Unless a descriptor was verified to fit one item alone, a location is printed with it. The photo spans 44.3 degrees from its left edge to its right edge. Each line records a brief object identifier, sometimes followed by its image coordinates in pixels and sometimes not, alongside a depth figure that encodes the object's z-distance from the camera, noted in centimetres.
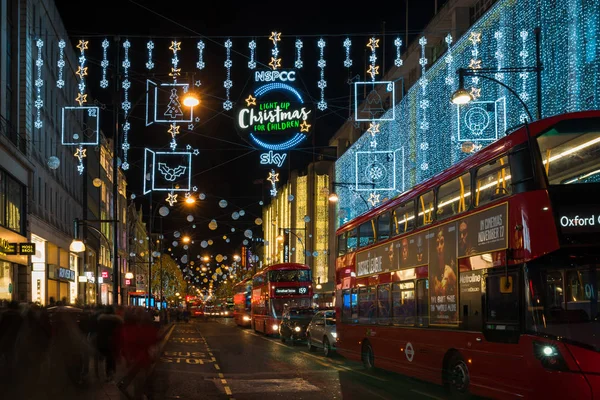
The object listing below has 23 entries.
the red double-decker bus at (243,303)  5616
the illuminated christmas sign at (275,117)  2047
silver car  2534
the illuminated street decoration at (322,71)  2383
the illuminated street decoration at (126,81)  2389
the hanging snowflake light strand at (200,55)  2323
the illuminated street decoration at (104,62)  2407
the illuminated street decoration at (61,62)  2606
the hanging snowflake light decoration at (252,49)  2373
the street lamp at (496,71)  1898
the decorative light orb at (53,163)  3190
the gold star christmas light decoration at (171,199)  2929
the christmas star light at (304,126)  2042
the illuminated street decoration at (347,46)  2423
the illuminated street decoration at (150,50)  2356
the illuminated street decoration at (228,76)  2333
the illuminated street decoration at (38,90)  3263
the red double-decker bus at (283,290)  4059
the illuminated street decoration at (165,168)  2486
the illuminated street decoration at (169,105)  2209
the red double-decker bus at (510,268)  1030
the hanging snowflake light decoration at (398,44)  2604
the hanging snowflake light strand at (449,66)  3231
